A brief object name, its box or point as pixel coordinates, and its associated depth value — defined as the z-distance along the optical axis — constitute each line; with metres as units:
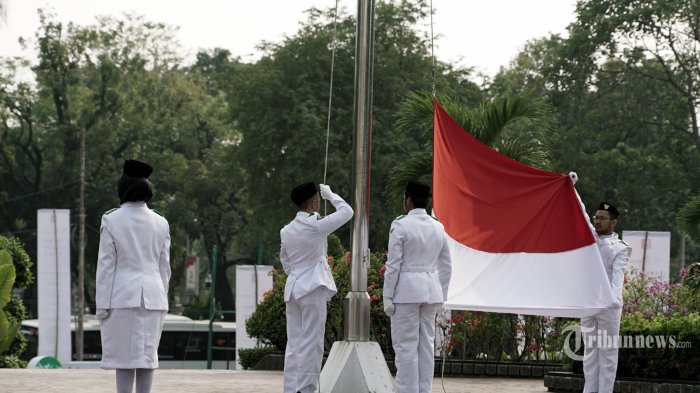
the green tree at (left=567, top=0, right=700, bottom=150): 47.09
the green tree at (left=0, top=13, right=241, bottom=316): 60.56
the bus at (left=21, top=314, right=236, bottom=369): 49.53
